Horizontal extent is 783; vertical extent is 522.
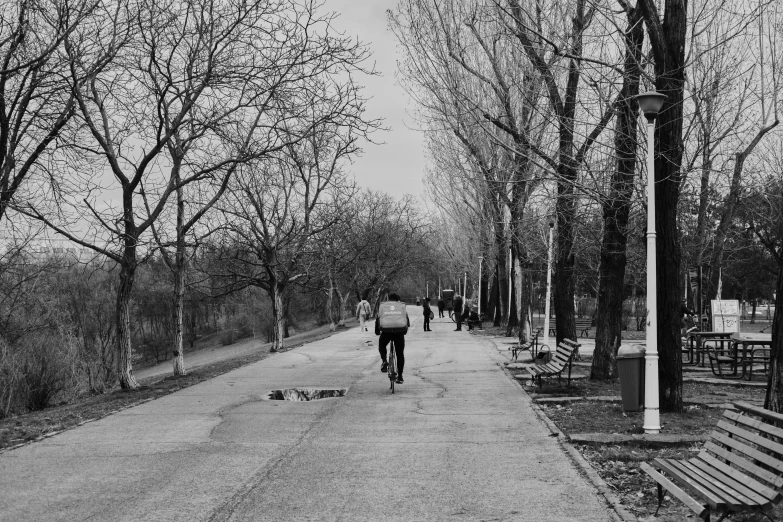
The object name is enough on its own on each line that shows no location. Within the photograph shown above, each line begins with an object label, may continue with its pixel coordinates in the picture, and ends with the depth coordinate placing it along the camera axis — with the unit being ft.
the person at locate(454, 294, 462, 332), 131.41
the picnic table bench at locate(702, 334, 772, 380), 49.16
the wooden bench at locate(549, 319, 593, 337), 112.88
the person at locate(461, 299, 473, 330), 141.08
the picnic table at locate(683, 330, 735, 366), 60.03
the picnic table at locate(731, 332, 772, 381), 48.69
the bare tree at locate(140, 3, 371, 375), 42.91
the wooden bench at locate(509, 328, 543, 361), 63.17
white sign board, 83.61
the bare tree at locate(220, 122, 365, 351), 90.12
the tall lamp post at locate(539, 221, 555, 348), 65.63
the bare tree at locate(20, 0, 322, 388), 43.75
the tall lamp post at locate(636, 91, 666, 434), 29.30
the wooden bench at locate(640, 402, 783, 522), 14.65
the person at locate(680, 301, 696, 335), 93.66
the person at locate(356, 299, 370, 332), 122.38
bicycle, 43.91
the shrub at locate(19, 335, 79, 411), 60.75
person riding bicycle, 44.86
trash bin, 33.94
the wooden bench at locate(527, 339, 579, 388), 42.74
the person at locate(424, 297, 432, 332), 127.95
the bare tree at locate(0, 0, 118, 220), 34.47
